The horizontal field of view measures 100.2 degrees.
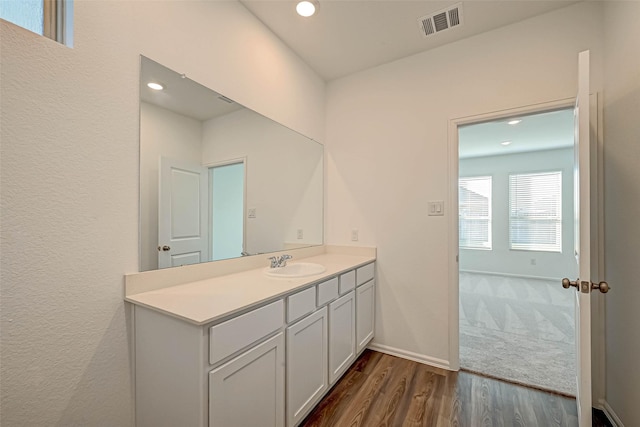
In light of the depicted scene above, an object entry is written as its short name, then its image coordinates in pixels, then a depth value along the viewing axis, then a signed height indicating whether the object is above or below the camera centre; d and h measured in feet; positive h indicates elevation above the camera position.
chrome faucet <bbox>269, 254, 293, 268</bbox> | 6.33 -1.13
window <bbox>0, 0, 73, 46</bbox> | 3.37 +2.58
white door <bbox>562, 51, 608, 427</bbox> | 4.08 -0.58
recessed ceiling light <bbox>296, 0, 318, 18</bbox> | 5.88 +4.63
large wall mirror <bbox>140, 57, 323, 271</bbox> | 4.58 +0.80
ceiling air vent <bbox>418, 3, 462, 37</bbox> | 6.12 +4.65
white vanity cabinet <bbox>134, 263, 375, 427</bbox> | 3.38 -2.24
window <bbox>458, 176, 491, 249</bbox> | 19.11 +0.17
